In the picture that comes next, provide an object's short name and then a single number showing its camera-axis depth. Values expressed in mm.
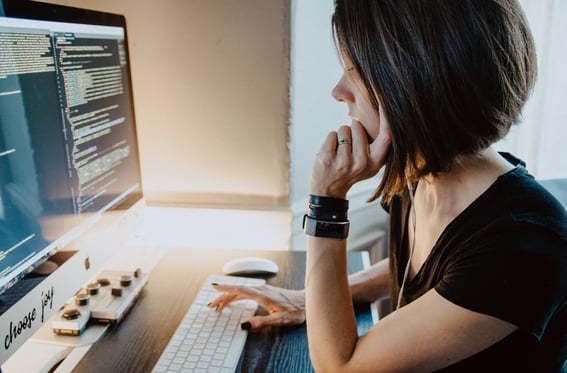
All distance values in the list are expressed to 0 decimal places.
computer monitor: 729
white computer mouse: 1219
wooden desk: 878
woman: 762
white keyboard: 859
